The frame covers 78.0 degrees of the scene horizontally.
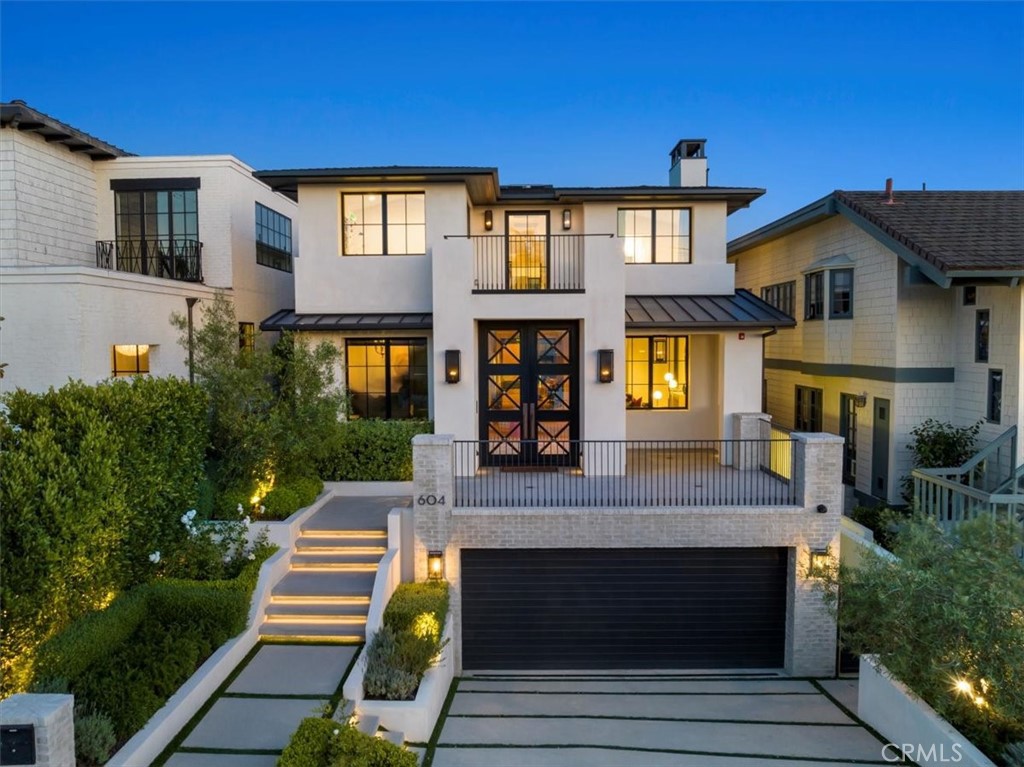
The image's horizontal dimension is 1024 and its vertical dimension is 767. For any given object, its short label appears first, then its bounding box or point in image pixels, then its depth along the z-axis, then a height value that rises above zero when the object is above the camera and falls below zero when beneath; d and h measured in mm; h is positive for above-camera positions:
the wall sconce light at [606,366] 12906 -42
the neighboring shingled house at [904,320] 11797 +922
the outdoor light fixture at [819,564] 9023 -3047
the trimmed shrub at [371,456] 13453 -1954
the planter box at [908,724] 6738 -4245
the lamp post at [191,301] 14884 +1520
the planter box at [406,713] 7633 -4230
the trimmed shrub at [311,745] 6094 -3757
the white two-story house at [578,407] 10297 -953
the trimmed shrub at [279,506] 11352 -2535
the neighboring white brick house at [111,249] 11711 +3037
